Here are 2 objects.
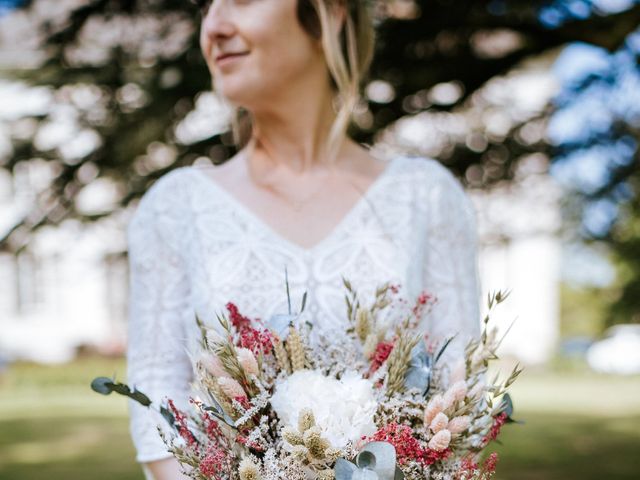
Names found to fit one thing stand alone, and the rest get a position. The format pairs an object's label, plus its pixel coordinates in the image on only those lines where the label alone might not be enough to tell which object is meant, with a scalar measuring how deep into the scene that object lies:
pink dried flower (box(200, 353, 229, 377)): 1.25
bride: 1.76
